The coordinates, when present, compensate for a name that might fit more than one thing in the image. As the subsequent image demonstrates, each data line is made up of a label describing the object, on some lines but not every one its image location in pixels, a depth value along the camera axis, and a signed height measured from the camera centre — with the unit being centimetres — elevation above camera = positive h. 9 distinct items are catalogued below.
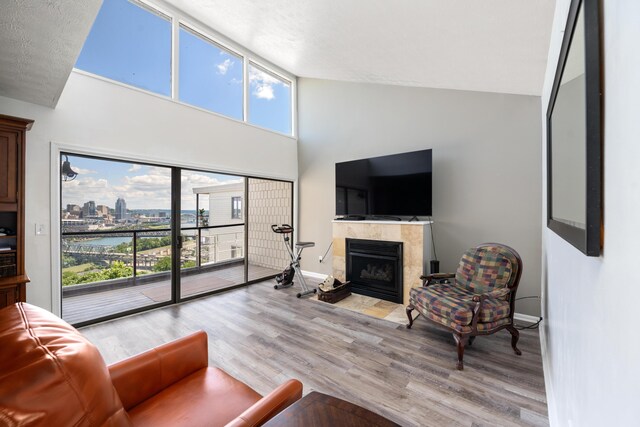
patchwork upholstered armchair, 234 -83
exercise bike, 432 -108
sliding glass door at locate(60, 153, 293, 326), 319 -32
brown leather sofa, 70 -61
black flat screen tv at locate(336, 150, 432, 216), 362 +40
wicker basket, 387 -121
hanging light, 299 +47
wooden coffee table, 91 -73
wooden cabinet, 234 +10
